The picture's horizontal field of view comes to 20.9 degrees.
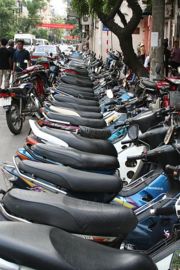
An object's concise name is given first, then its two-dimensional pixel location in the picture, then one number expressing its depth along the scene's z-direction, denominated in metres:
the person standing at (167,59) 15.95
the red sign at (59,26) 76.25
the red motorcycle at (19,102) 8.98
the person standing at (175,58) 15.25
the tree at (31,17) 74.25
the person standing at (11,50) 15.10
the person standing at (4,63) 14.74
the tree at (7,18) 54.38
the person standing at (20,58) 14.57
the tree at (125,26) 13.13
